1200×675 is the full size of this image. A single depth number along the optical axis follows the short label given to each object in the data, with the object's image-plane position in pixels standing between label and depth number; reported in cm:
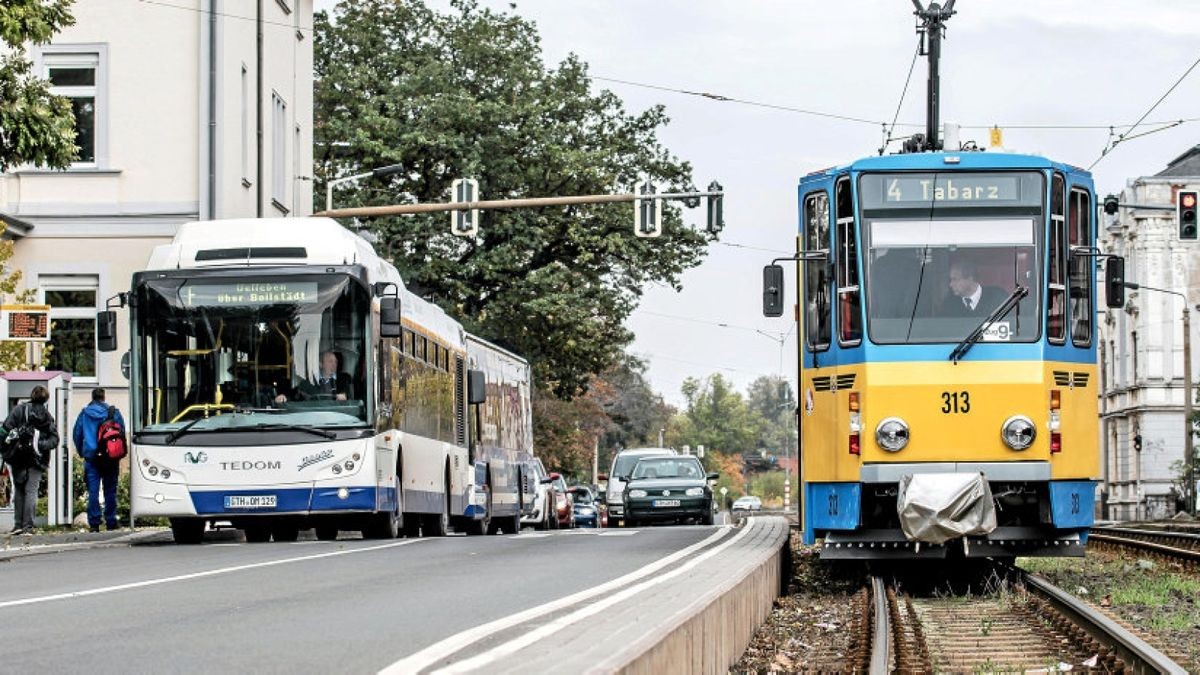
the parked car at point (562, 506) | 5194
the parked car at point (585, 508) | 6181
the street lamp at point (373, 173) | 4091
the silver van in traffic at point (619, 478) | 4838
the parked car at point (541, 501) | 4430
